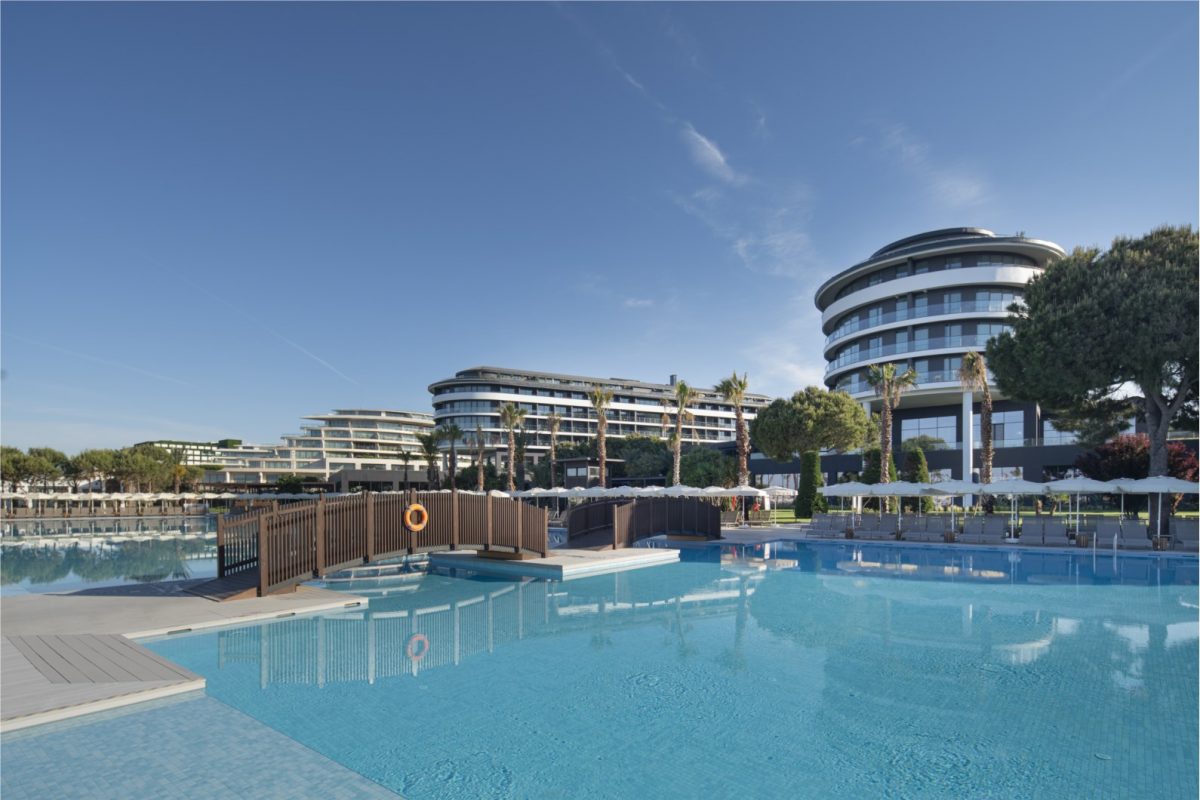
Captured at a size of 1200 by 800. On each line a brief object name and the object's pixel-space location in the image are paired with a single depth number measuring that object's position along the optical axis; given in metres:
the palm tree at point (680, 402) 38.72
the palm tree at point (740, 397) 36.41
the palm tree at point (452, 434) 56.97
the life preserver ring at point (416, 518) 15.41
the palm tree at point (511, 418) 51.12
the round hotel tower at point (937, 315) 46.88
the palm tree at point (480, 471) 53.44
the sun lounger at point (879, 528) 26.95
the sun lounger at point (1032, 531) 24.05
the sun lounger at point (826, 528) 28.02
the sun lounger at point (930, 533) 25.84
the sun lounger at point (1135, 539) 22.27
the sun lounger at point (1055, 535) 23.73
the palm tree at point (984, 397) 31.52
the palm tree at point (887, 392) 34.19
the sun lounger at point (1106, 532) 22.62
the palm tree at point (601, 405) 45.73
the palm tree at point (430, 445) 61.84
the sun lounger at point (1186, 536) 21.72
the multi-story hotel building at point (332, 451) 109.00
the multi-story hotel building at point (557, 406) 89.31
